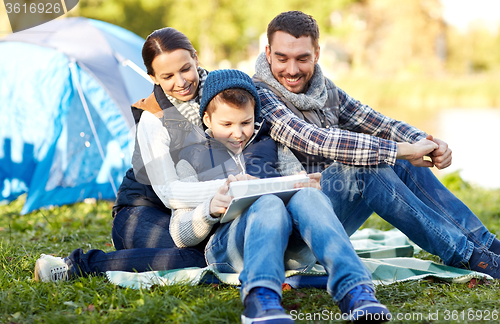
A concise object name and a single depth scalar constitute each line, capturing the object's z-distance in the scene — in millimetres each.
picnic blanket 2283
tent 4707
